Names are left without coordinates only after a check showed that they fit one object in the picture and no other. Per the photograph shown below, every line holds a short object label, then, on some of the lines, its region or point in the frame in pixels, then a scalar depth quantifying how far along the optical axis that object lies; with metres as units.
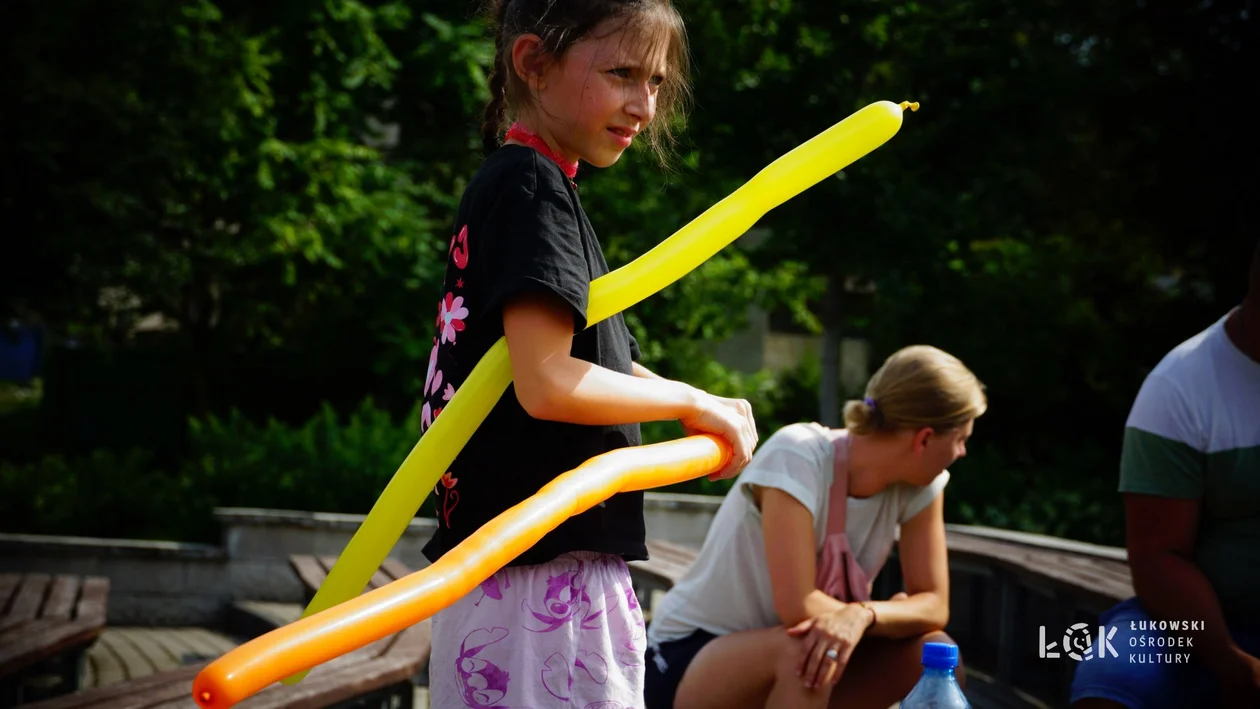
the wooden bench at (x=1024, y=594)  4.74
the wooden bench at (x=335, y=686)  3.32
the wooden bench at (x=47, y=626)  4.23
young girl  1.80
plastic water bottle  2.33
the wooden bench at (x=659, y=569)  5.27
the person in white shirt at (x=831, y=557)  3.31
